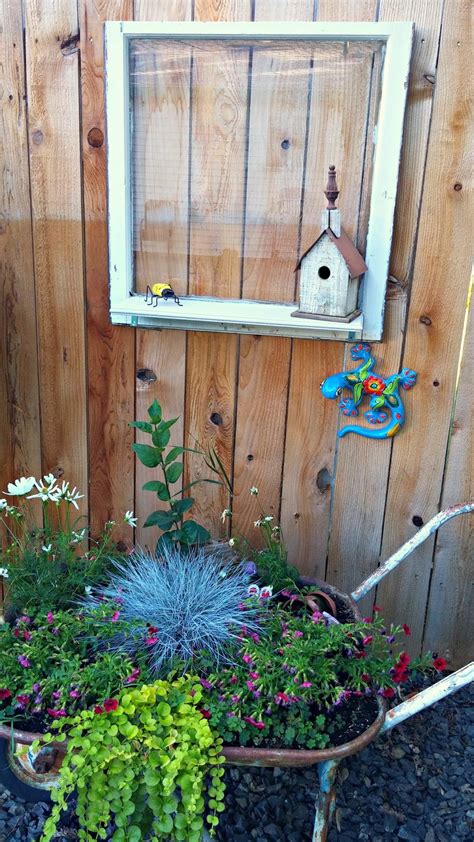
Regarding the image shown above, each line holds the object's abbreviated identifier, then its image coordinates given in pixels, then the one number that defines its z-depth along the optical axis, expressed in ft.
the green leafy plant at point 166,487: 6.59
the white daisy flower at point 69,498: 6.44
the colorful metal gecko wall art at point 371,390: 7.11
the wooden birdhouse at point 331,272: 6.31
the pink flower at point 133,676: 5.35
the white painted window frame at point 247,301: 6.23
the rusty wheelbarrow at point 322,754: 4.76
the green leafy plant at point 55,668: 5.26
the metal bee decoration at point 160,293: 7.04
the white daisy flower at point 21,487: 6.21
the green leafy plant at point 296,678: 5.15
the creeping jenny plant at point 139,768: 4.66
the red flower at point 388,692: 5.59
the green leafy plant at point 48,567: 6.22
